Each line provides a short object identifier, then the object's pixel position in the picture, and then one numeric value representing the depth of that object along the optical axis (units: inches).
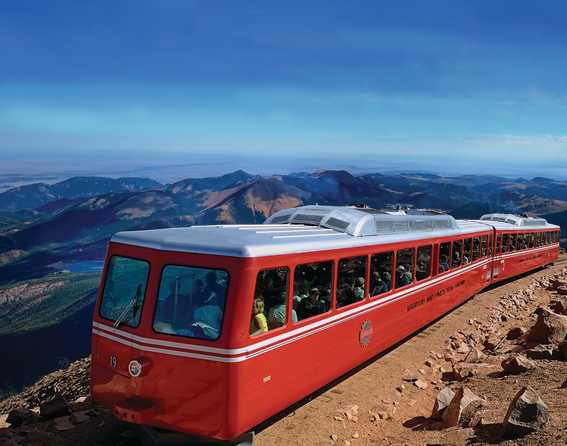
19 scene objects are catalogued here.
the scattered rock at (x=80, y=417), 316.4
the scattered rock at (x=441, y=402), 306.2
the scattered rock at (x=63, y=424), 305.9
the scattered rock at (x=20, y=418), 336.5
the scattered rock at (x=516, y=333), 502.3
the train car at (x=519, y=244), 788.0
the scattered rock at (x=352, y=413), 318.3
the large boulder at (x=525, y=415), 238.7
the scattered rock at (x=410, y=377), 397.4
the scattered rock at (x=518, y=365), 358.3
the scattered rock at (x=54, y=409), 333.4
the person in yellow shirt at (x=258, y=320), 255.9
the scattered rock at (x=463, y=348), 478.6
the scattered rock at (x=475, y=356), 432.8
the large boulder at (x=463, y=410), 281.3
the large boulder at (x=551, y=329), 436.8
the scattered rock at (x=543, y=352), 380.8
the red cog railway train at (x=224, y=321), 243.1
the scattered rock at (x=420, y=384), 386.3
